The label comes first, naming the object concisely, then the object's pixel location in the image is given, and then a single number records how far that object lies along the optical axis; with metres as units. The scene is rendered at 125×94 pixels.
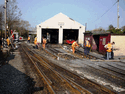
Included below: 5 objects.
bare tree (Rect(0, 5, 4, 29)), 32.56
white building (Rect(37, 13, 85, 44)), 29.28
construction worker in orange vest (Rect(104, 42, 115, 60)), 10.87
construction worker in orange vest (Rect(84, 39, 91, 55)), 13.47
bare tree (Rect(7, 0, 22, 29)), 30.40
